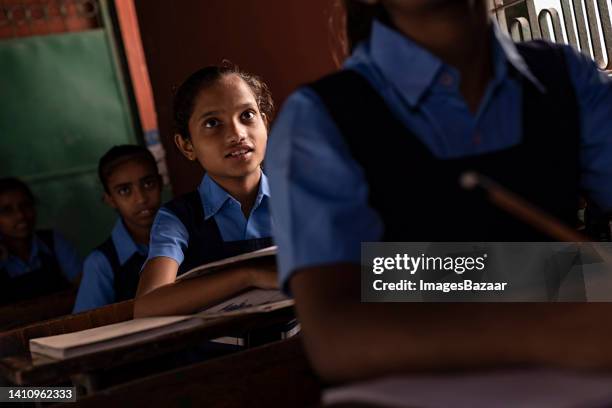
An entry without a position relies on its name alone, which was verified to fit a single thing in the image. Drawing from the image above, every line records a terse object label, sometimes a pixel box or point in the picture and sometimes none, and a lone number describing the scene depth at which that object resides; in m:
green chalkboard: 5.37
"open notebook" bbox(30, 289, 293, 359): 1.45
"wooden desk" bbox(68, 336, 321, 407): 1.43
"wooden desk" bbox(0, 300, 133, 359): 1.78
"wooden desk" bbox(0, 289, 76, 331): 3.14
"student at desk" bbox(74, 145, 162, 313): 3.34
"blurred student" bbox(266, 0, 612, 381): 0.82
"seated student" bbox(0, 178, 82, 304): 4.69
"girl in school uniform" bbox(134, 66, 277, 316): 2.22
